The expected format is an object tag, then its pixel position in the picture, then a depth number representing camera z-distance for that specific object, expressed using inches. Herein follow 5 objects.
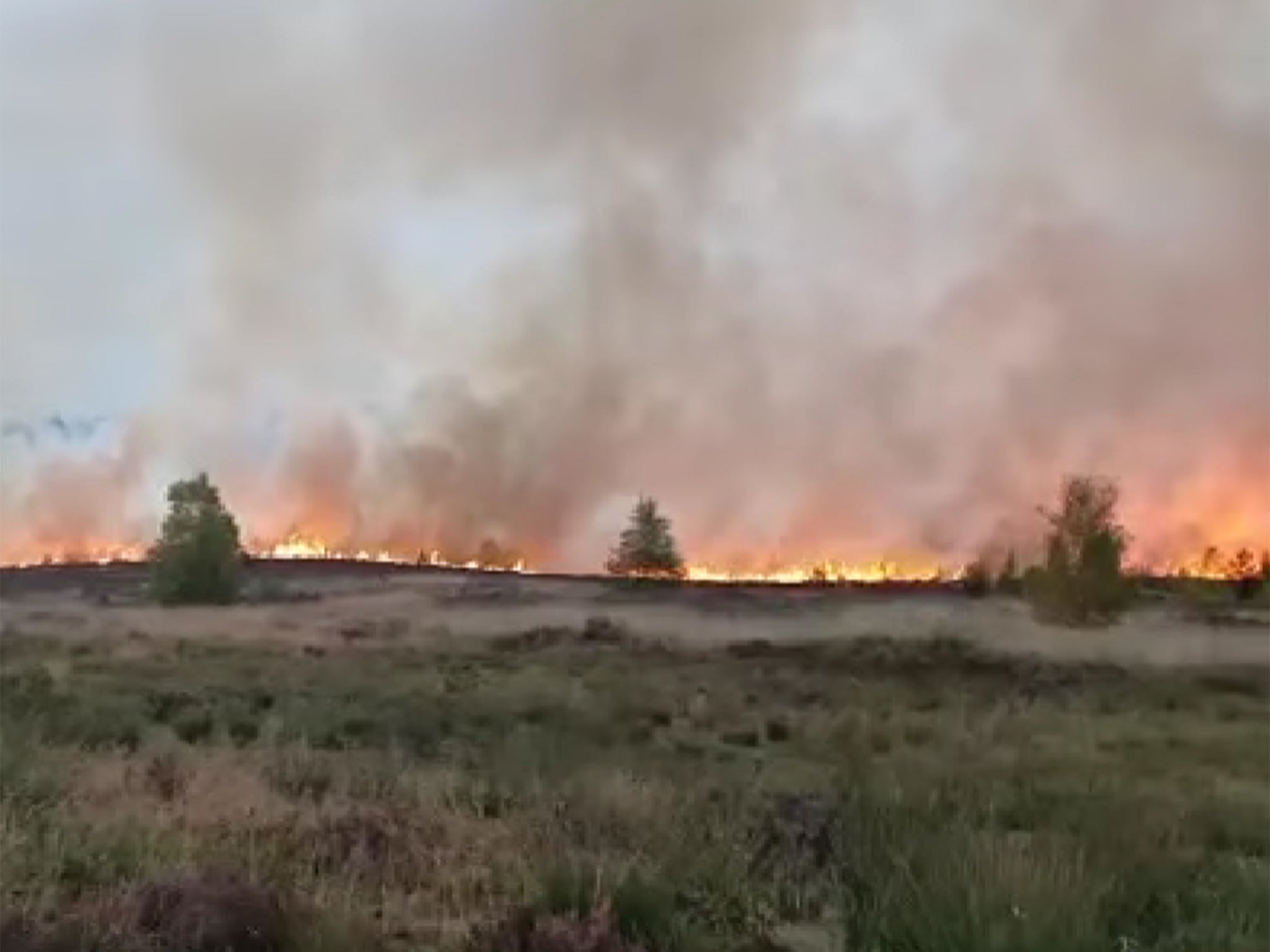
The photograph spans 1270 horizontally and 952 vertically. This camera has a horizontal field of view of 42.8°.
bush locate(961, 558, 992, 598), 3917.3
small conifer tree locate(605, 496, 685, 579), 5012.3
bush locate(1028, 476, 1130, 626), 2805.1
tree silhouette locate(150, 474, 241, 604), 3181.6
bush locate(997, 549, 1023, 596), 3340.3
